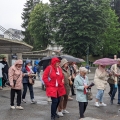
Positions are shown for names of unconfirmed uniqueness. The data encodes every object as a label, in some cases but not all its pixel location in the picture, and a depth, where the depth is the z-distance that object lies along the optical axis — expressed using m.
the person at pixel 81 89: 4.99
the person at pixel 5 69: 9.68
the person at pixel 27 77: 6.51
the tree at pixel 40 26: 35.68
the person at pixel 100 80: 6.54
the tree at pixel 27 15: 43.34
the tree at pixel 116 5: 38.14
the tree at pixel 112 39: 33.45
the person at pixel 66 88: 5.34
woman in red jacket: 4.75
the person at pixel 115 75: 6.79
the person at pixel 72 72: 8.46
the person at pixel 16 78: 5.80
